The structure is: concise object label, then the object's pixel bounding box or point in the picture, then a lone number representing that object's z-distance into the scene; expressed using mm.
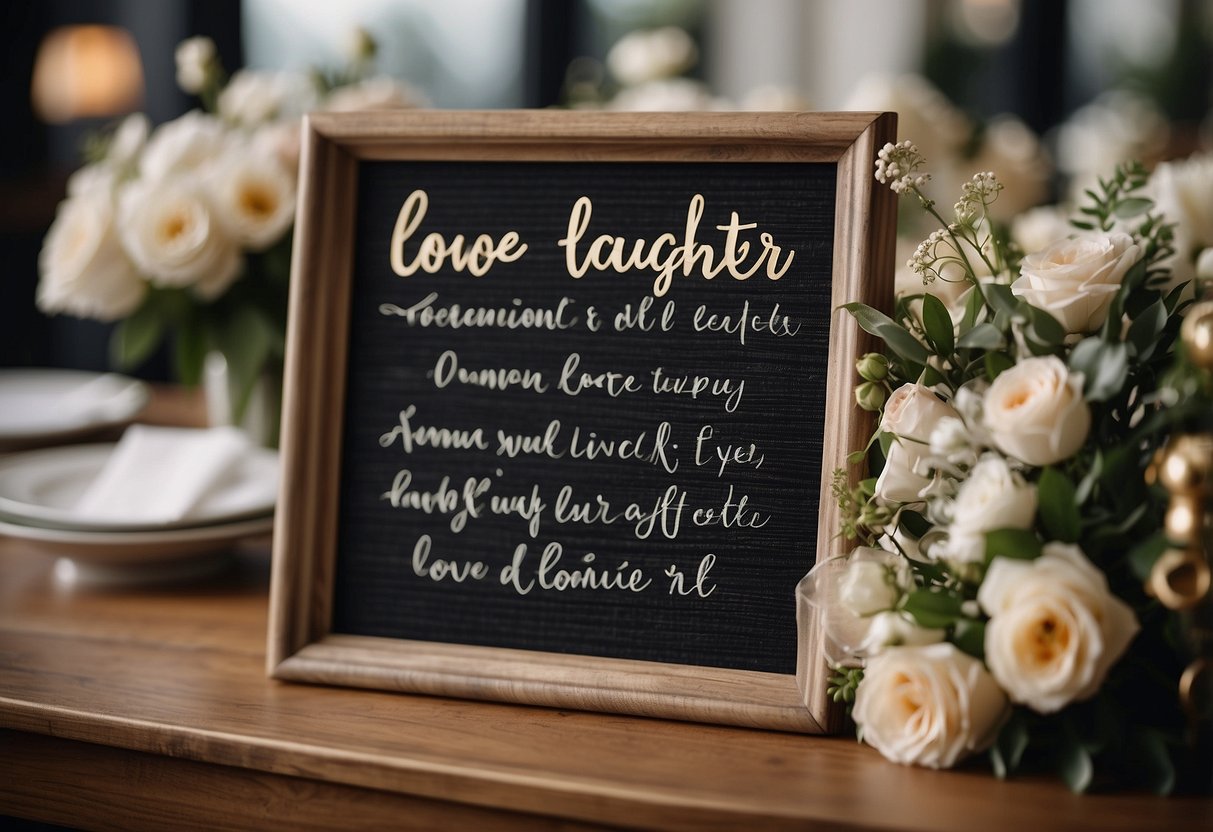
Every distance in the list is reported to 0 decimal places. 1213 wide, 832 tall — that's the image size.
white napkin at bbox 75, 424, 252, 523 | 1074
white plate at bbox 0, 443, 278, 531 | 969
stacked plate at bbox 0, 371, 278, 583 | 962
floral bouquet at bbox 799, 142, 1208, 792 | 588
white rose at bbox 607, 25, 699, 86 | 1917
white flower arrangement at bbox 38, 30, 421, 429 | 1164
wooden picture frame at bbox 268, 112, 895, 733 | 701
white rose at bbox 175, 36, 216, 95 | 1337
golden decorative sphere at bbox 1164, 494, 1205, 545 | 561
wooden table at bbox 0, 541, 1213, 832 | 596
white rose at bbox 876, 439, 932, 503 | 657
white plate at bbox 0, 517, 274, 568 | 955
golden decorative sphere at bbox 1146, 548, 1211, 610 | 566
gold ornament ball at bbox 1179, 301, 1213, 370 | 559
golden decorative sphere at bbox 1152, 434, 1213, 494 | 559
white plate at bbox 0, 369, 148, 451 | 1447
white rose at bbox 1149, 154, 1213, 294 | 937
